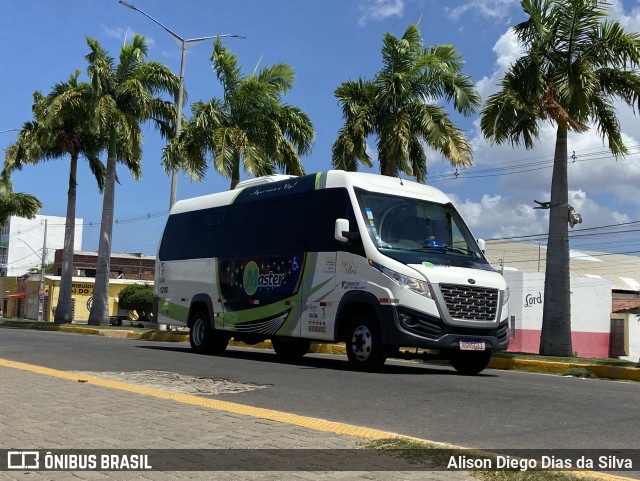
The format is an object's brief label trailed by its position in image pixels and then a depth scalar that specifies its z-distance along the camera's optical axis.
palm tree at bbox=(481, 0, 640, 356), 18.41
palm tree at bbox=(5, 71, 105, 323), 32.78
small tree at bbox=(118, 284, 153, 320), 56.84
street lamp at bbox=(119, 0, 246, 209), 30.25
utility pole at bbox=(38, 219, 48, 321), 62.88
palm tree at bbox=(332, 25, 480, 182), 24.30
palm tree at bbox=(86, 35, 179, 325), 32.09
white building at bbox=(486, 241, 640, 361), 45.00
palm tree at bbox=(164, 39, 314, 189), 27.88
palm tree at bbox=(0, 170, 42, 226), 45.69
